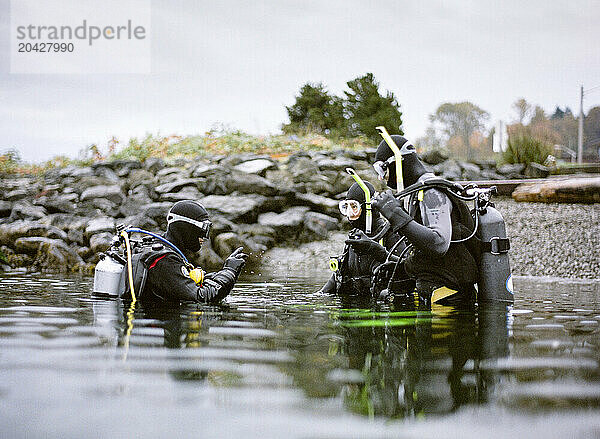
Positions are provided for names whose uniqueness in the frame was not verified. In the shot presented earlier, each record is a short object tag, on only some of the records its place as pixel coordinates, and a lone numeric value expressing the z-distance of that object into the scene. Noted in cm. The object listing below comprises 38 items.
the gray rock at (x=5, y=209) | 1427
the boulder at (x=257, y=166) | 1461
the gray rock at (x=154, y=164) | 1625
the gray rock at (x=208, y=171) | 1455
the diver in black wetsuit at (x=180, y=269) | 452
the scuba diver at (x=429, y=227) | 410
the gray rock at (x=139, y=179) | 1514
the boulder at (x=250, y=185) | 1354
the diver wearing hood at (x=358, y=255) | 556
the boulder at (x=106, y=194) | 1444
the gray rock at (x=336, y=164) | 1500
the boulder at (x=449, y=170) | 1555
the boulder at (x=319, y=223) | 1291
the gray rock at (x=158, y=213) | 1218
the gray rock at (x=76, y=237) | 1202
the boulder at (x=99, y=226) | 1202
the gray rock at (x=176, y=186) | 1427
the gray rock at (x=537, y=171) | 1581
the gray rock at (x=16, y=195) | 1535
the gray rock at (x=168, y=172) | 1546
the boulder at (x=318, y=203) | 1353
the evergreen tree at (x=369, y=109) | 2059
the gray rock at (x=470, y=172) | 1568
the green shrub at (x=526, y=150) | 1664
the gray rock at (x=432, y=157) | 1628
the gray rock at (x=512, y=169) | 1616
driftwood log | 1266
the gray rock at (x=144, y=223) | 1192
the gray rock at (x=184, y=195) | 1345
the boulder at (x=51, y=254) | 1070
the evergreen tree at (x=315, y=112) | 2192
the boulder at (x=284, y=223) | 1280
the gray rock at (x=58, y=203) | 1388
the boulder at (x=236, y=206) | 1271
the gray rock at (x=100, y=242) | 1127
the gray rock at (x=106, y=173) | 1580
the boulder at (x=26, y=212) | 1342
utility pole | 2072
